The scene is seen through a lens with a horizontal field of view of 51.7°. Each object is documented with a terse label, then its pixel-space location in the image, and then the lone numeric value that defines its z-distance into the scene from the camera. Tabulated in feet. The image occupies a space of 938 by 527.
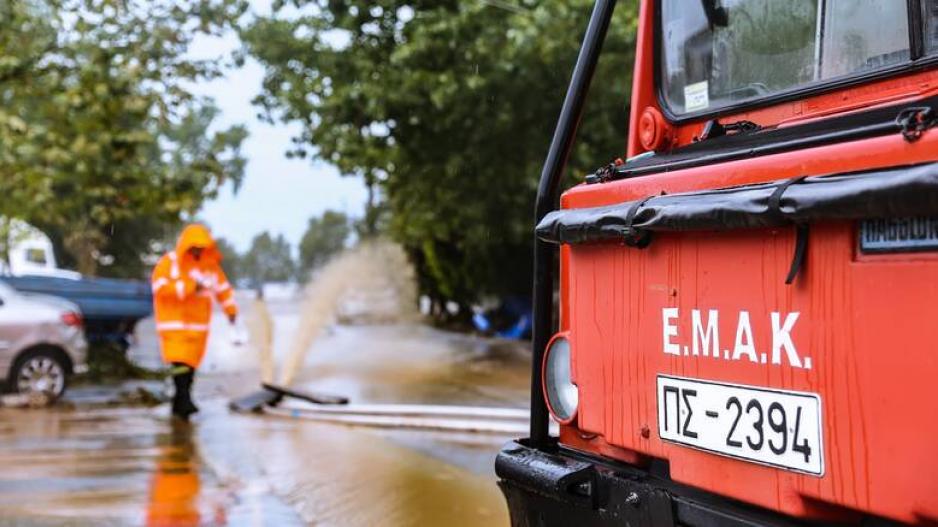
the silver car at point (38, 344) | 33.86
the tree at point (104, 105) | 33.45
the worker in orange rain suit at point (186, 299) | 29.76
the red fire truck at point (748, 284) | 6.91
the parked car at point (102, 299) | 41.73
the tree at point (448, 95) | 40.75
